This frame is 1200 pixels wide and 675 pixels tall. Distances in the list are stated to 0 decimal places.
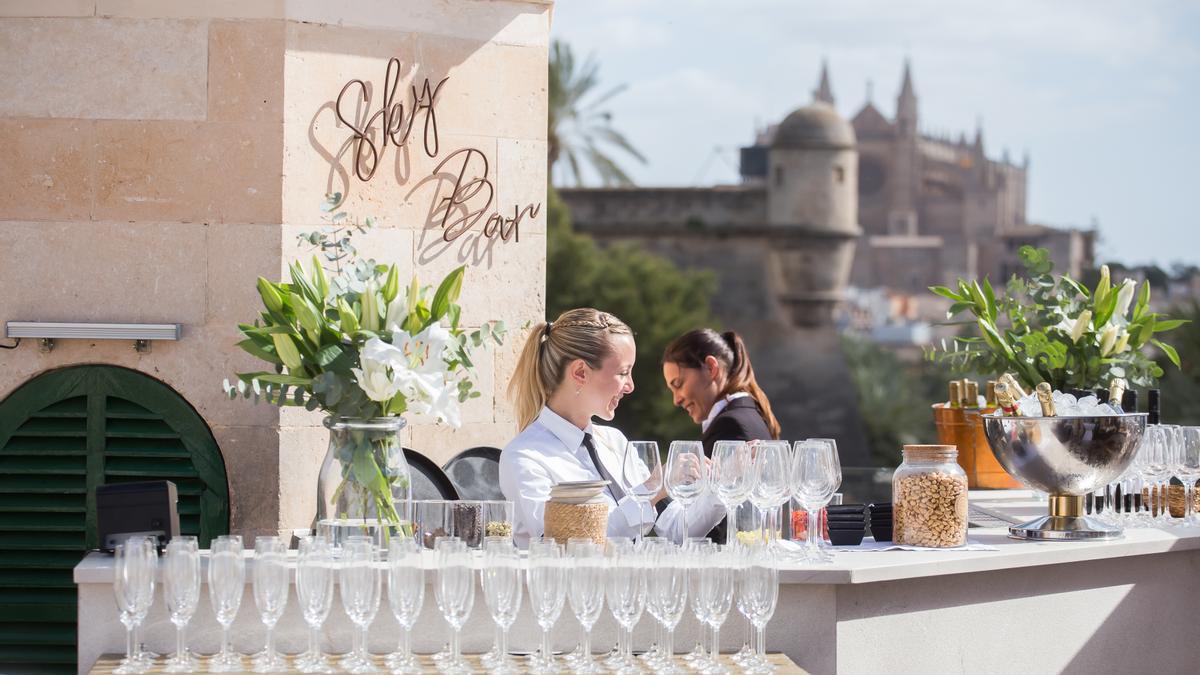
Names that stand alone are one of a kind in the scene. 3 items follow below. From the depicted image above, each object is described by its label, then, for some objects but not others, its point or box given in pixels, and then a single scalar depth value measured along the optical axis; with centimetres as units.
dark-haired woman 603
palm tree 3576
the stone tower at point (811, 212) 3822
